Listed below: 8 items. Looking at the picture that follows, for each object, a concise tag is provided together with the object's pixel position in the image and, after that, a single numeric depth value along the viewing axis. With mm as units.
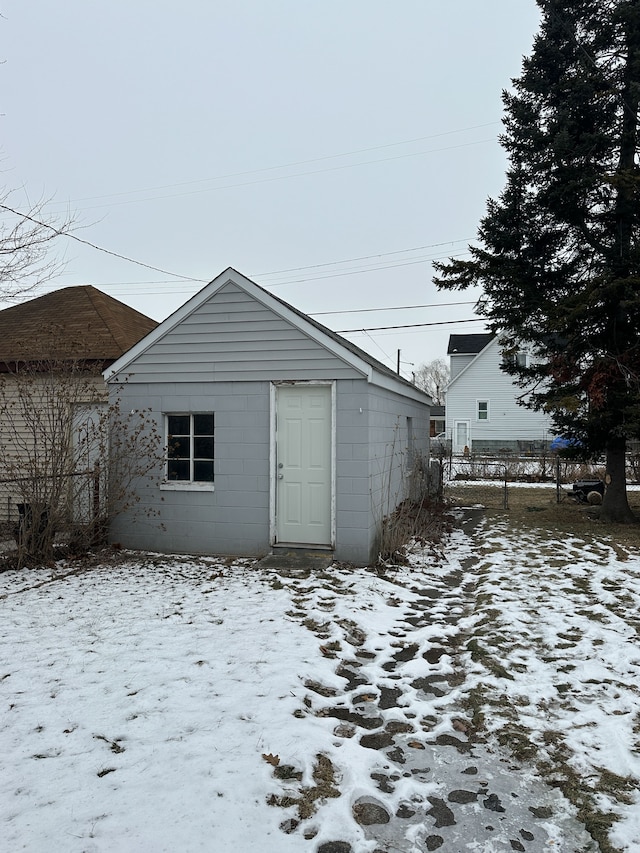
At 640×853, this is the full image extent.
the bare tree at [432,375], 75500
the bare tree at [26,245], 9078
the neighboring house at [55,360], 7871
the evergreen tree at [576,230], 9891
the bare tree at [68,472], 7598
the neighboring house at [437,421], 46462
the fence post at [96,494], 8242
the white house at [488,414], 29062
